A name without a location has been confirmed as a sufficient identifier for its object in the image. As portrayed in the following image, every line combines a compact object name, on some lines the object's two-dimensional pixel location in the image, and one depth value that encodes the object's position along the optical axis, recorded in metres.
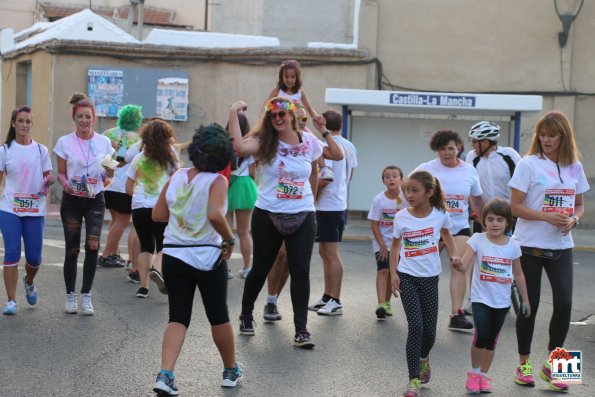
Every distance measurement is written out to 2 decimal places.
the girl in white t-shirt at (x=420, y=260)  6.66
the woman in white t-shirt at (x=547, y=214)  6.99
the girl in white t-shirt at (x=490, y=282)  6.71
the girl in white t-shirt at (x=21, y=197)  8.71
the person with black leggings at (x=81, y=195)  8.83
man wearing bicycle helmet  9.42
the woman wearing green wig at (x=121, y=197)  10.87
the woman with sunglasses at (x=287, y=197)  7.83
